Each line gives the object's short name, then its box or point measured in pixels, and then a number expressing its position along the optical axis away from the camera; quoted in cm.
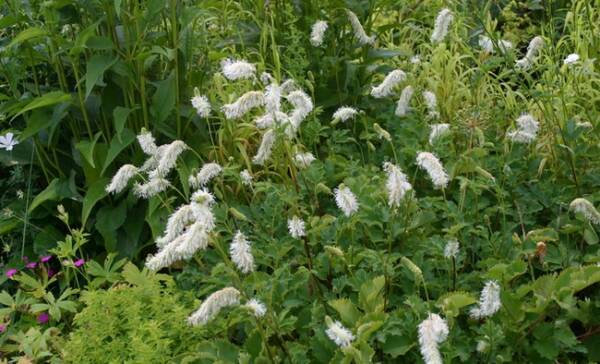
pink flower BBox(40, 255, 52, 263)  308
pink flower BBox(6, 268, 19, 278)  311
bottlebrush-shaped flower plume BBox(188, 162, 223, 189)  256
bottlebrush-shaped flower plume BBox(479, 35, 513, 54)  304
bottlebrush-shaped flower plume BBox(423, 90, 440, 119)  312
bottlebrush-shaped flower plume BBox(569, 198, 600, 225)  219
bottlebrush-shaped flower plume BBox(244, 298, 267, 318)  191
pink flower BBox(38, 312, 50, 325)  292
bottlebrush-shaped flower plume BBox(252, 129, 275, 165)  252
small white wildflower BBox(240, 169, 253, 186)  273
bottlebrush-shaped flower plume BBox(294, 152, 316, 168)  274
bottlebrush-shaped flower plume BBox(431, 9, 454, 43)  280
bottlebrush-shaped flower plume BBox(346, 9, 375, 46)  343
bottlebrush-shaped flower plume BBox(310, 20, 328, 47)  329
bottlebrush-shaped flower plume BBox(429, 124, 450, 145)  270
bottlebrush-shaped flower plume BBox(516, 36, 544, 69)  288
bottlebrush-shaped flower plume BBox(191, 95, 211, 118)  263
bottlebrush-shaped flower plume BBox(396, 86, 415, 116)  306
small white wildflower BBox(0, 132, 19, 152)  326
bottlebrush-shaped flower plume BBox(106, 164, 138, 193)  249
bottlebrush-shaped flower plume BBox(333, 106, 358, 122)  280
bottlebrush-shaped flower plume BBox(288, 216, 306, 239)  229
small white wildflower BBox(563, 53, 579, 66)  302
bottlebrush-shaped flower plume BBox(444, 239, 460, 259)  221
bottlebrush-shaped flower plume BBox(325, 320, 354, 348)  183
